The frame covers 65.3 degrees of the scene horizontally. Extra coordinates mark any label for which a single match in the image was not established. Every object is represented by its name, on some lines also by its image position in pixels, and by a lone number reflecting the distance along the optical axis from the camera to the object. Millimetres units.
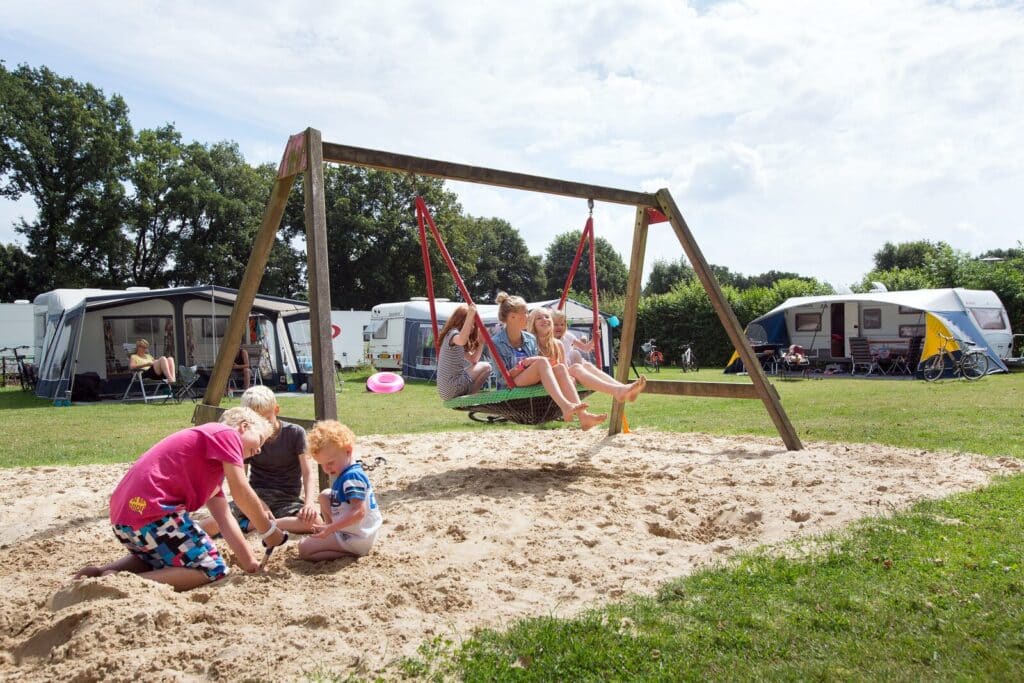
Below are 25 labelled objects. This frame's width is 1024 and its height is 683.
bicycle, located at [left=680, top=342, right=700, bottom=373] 26397
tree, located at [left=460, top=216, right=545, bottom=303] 58812
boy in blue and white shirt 3947
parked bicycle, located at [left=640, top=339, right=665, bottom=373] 26469
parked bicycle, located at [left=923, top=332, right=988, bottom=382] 19062
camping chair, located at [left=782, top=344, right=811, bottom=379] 21484
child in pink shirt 3545
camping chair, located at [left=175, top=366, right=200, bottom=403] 16538
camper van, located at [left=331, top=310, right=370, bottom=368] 27906
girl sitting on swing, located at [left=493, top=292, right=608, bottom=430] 5770
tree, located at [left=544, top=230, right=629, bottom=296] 65375
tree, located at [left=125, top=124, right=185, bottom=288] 39656
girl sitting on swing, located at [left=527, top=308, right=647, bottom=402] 6129
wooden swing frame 4801
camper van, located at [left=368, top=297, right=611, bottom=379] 21891
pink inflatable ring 18188
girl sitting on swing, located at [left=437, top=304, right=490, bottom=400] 6219
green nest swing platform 5832
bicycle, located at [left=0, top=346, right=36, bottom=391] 20412
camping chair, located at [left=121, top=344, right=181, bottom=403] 16645
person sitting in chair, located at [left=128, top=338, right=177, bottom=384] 16594
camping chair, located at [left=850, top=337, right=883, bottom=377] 21923
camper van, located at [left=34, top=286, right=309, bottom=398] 17562
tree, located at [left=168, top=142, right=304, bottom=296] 40656
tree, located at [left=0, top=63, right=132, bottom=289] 36500
